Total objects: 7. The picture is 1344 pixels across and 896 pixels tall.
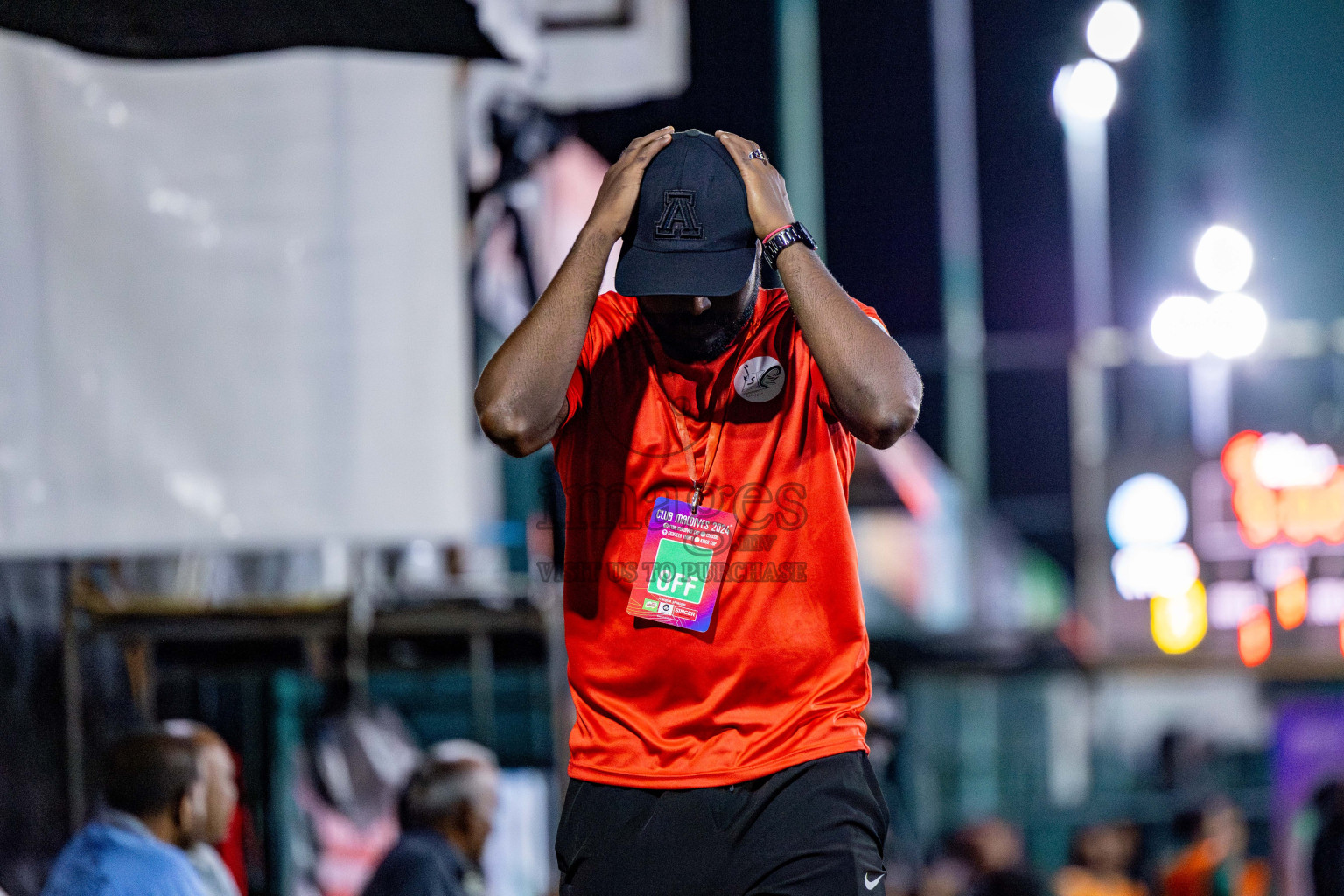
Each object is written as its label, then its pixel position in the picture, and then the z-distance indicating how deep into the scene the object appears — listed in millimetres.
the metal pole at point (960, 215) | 34312
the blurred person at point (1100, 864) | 18875
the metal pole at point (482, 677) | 13023
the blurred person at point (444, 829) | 10500
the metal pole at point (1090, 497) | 21516
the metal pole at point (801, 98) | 31656
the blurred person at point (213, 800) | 9328
